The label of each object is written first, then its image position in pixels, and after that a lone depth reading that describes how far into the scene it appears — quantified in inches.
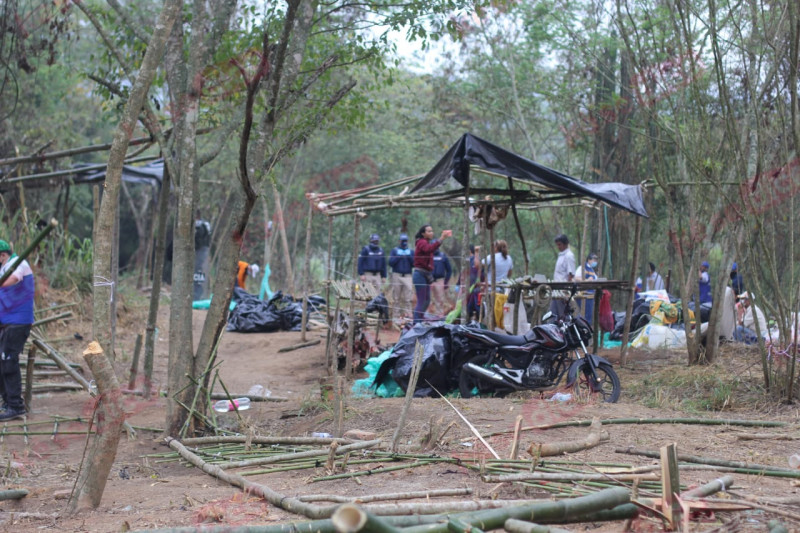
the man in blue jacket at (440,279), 554.9
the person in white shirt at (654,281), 655.6
